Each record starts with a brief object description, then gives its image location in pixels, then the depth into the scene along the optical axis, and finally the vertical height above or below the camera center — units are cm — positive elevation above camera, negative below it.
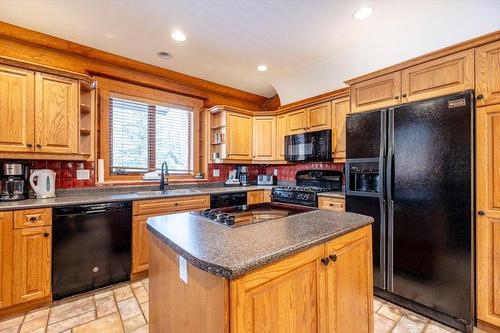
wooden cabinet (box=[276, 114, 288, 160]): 398 +54
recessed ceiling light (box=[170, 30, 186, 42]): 256 +143
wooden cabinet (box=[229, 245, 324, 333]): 83 -51
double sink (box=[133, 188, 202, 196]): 309 -34
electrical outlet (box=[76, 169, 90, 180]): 286 -9
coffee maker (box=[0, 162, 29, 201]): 231 -15
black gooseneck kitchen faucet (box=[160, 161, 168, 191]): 332 -17
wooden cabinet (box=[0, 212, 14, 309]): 198 -76
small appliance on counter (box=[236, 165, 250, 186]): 427 -15
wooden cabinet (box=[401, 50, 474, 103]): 189 +76
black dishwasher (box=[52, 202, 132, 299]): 223 -79
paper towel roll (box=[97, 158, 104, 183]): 300 -5
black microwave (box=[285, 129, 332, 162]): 327 +30
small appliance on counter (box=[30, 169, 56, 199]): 243 -16
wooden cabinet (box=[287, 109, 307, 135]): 366 +70
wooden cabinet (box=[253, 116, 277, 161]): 411 +49
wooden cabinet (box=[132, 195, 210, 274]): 265 -63
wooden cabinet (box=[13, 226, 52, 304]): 205 -84
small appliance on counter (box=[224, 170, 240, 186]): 414 -23
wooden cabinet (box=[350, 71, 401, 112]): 229 +75
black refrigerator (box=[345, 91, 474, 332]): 183 -30
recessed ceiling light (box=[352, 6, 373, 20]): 218 +143
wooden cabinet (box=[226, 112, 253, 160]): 388 +50
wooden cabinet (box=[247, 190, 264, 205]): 368 -46
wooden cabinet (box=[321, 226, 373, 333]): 120 -64
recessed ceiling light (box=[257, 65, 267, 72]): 345 +144
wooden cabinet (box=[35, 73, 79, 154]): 237 +54
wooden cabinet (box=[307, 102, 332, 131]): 332 +72
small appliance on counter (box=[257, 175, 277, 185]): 438 -24
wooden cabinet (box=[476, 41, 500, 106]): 176 +70
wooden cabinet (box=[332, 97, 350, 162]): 314 +54
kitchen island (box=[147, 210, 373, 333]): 85 -46
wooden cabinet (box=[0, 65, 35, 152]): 221 +54
